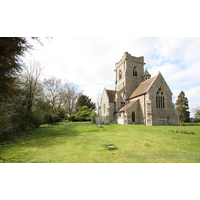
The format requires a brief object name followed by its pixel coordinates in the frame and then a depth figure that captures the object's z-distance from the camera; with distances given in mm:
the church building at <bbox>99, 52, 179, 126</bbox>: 16688
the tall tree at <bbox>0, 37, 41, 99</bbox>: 4137
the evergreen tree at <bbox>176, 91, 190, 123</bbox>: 25141
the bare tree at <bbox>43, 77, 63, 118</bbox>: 23566
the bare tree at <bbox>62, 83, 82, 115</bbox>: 28773
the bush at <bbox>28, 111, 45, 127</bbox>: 10598
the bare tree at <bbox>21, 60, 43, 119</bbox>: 10617
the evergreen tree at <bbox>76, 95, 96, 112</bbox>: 32656
